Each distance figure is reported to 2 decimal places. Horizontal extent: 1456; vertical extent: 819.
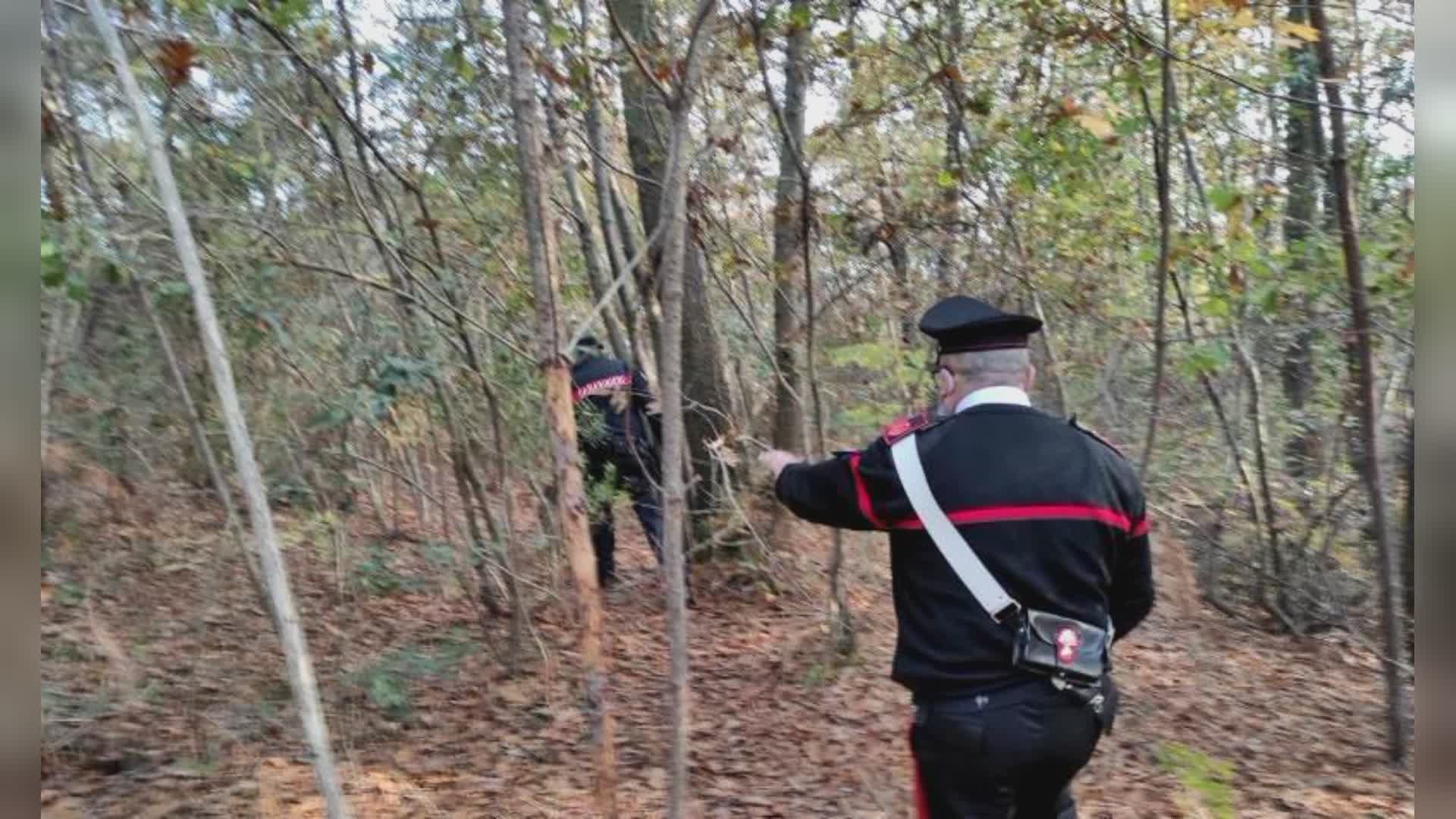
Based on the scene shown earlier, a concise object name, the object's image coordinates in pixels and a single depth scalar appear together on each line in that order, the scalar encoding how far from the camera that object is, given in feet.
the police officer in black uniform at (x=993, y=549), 9.37
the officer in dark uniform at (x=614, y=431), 21.94
